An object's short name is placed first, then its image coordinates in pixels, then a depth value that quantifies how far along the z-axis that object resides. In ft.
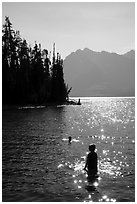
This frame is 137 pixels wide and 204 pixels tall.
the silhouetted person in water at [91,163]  66.13
